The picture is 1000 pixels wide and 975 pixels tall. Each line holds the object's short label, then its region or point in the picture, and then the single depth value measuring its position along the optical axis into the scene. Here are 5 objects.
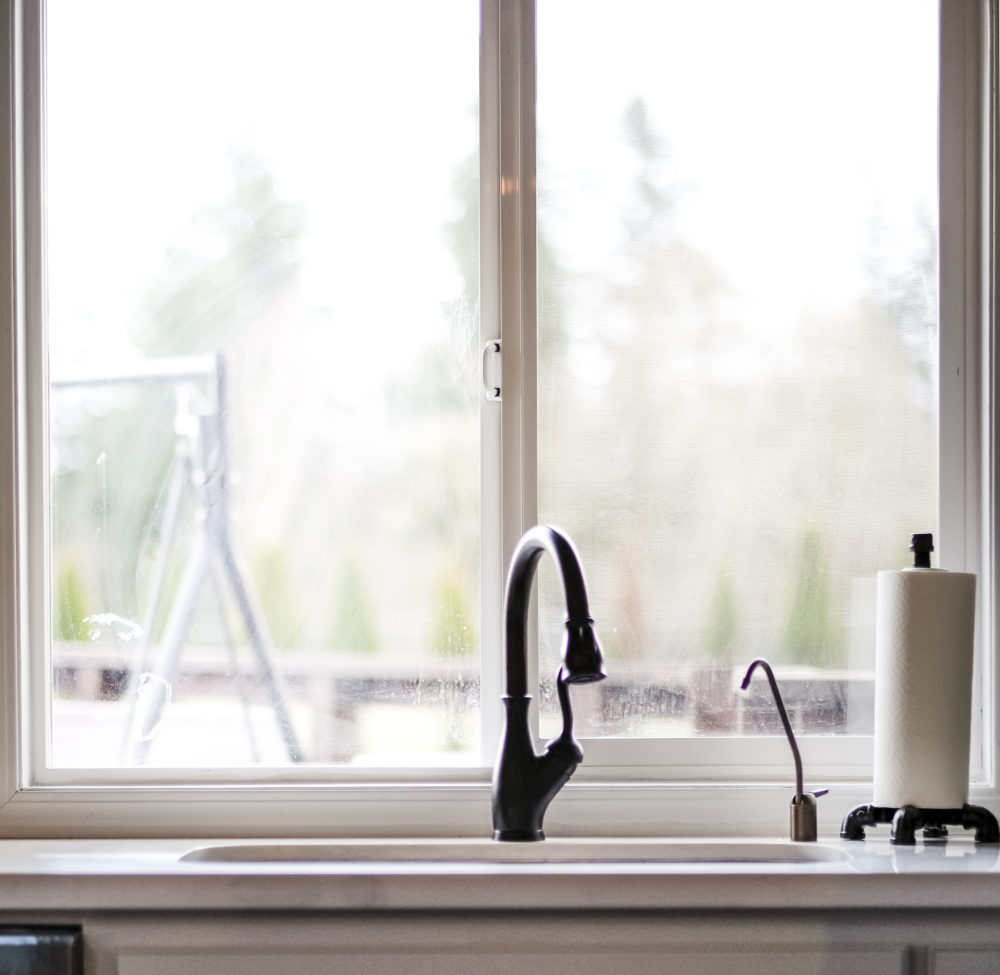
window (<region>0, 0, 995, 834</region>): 3.57
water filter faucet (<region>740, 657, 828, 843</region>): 3.43
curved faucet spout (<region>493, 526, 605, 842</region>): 3.40
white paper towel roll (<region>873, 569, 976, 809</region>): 3.38
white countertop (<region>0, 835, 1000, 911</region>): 3.20
